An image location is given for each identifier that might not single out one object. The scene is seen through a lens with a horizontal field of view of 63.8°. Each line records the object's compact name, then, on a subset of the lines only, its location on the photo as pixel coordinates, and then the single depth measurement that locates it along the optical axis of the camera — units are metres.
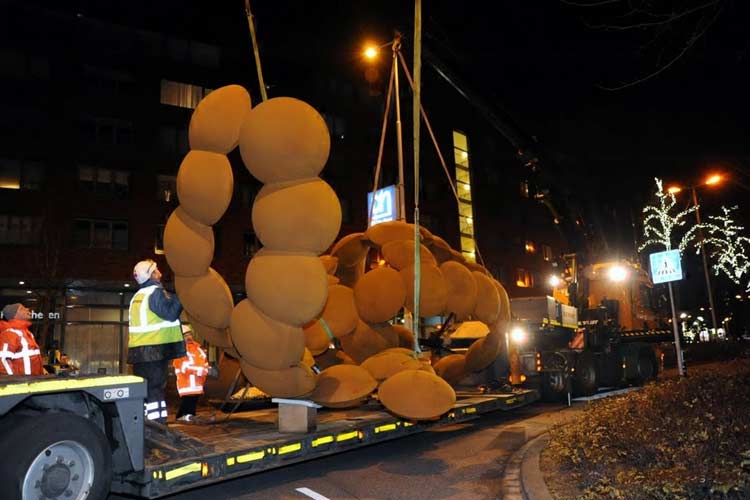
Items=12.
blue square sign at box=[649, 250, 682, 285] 14.05
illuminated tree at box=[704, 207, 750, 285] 23.16
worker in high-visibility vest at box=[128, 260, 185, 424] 6.46
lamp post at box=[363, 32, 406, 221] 9.86
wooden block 6.81
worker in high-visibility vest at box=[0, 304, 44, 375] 6.95
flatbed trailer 4.43
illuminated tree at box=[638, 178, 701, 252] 21.20
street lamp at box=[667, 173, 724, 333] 22.73
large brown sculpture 6.09
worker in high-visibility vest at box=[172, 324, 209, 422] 8.06
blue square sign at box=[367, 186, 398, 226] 17.91
